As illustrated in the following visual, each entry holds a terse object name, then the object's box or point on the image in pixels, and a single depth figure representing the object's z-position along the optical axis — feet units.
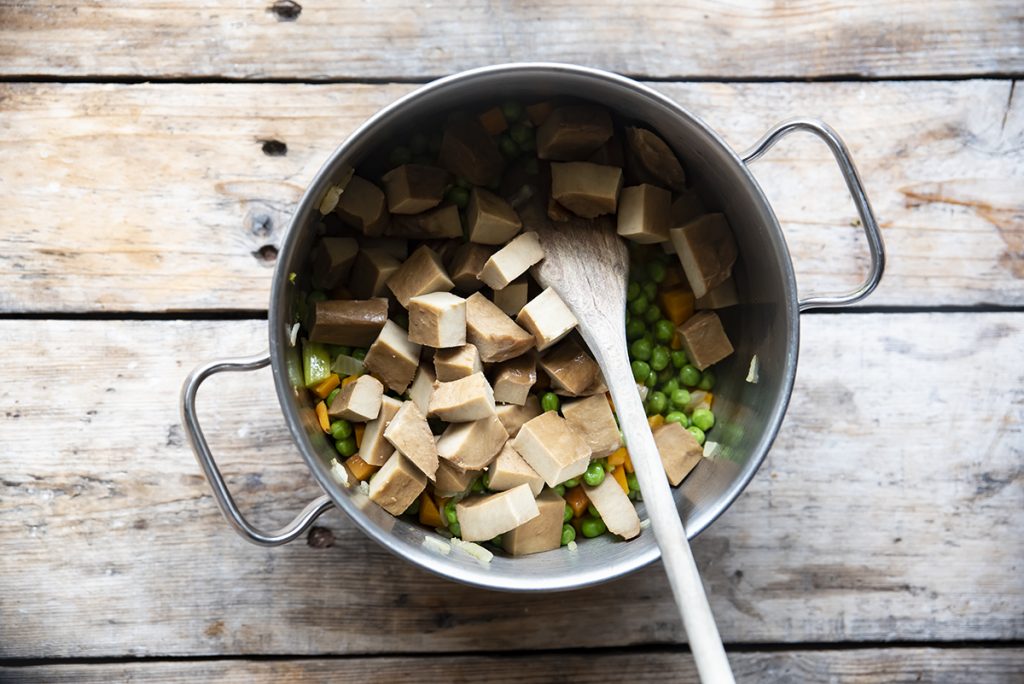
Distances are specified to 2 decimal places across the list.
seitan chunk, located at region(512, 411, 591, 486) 2.75
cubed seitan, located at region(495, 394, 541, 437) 2.79
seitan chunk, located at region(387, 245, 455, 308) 2.77
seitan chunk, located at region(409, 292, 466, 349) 2.71
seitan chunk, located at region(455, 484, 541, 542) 2.73
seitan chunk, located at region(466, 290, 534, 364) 2.76
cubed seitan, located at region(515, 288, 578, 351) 2.76
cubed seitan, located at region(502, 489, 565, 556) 2.77
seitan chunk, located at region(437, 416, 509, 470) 2.73
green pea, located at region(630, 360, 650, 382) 2.87
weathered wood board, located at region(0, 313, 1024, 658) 2.92
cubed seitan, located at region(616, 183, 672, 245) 2.77
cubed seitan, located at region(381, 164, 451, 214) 2.78
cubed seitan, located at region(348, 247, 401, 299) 2.80
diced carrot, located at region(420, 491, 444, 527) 2.80
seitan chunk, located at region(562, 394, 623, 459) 2.81
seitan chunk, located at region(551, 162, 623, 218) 2.77
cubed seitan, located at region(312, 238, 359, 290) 2.79
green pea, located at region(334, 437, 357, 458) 2.81
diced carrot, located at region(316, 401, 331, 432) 2.79
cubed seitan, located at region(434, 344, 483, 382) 2.74
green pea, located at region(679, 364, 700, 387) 2.88
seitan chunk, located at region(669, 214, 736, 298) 2.78
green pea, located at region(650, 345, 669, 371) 2.88
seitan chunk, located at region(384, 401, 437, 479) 2.72
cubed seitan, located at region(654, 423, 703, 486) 2.81
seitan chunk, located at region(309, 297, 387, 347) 2.76
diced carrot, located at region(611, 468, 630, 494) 2.86
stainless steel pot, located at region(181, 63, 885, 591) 2.58
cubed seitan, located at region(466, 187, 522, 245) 2.77
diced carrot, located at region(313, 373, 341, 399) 2.80
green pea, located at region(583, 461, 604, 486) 2.81
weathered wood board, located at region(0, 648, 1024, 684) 2.94
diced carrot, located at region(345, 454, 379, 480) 2.78
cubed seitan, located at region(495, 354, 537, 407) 2.80
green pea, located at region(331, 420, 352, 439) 2.79
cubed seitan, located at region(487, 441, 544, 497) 2.76
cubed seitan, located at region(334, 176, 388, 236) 2.77
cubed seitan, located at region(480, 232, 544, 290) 2.76
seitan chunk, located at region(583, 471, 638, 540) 2.79
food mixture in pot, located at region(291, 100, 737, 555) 2.75
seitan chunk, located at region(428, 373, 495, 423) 2.71
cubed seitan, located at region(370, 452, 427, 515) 2.72
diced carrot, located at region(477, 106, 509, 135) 2.79
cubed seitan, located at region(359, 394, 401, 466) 2.76
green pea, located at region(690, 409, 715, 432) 2.87
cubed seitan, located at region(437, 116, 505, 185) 2.80
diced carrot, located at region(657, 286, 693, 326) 2.87
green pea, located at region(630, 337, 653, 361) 2.88
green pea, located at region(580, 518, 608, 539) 2.83
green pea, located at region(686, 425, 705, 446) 2.86
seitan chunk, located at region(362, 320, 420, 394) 2.77
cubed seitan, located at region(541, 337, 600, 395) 2.82
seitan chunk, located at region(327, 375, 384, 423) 2.74
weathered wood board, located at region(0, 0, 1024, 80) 2.92
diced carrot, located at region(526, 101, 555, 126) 2.77
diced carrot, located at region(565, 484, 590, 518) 2.85
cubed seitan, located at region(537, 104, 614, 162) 2.75
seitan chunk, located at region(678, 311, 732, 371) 2.84
